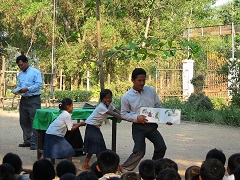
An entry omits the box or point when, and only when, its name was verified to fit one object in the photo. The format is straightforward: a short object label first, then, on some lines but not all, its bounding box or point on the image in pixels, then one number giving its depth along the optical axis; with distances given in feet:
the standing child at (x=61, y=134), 32.69
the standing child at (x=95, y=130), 31.92
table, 34.45
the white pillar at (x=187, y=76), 94.42
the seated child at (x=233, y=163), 22.14
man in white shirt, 30.25
